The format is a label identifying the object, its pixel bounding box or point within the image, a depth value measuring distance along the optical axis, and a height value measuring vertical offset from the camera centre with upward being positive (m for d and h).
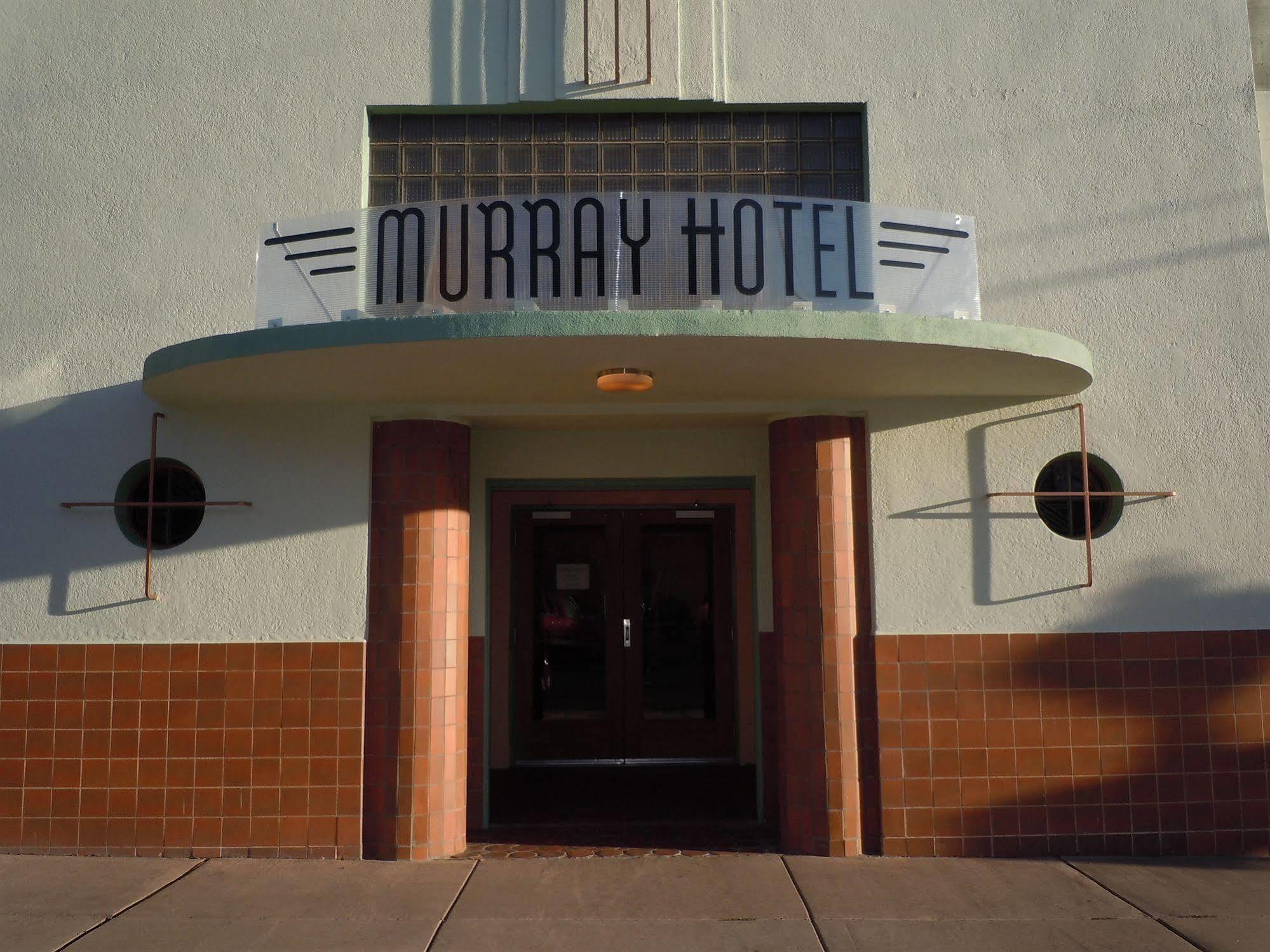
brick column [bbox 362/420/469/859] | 7.35 -0.19
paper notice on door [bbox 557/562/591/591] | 10.78 +0.44
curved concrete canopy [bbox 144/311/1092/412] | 5.85 +1.52
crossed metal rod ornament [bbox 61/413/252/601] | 7.45 +0.82
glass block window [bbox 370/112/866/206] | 8.17 +3.47
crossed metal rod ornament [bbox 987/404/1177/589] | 7.34 +0.82
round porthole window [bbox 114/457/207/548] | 7.69 +0.91
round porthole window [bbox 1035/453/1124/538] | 7.62 +0.81
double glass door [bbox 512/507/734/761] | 10.53 -0.12
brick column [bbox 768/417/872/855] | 7.32 -0.03
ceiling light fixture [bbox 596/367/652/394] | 6.59 +1.46
